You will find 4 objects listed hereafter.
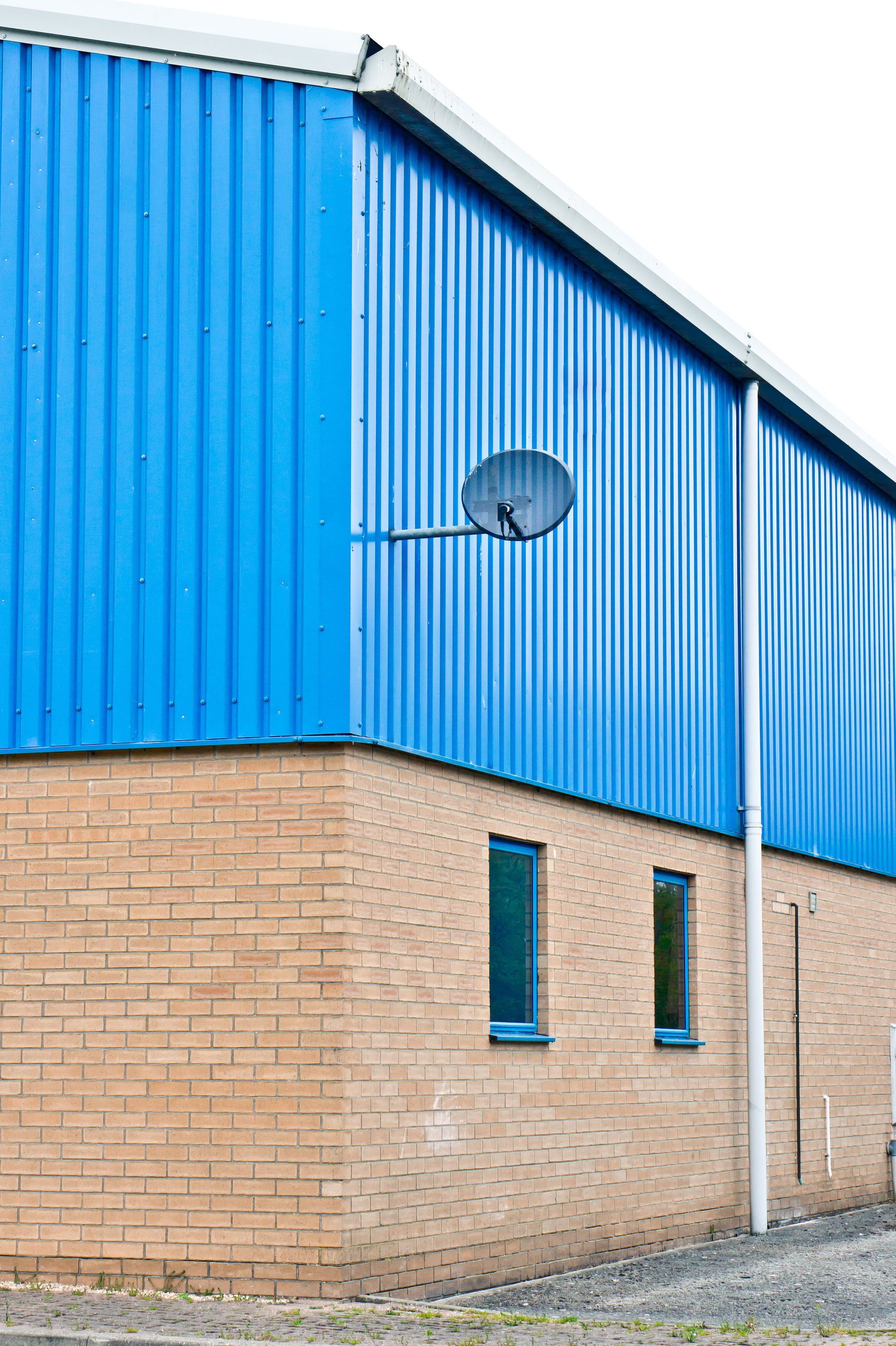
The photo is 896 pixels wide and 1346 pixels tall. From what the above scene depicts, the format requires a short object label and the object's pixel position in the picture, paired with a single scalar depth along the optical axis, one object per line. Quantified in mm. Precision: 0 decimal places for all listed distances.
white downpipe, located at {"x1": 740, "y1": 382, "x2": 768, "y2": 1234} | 16266
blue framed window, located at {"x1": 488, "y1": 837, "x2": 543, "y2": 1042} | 12859
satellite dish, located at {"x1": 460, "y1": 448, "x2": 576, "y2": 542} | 11680
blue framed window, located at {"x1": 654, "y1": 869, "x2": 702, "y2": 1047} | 15383
